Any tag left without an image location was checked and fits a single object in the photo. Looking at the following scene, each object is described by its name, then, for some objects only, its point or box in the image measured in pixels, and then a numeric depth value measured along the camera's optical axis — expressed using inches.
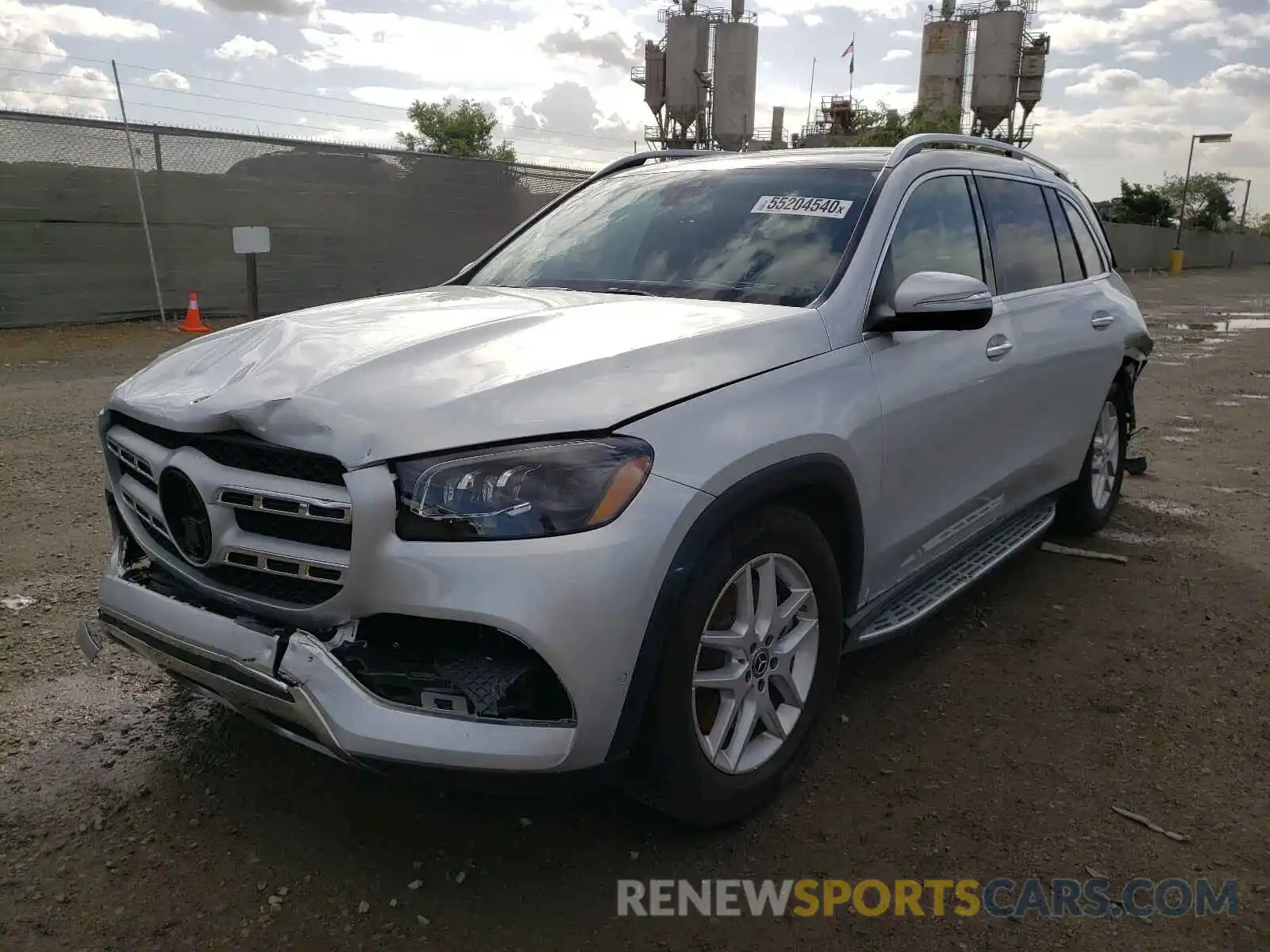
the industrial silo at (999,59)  2193.7
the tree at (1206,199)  2903.1
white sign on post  365.4
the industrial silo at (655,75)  2396.7
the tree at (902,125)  1953.9
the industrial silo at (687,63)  2299.5
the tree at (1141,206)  2433.6
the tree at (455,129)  2628.0
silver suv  79.6
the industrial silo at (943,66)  2253.9
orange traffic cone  510.3
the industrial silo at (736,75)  2245.3
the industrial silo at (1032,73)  2202.3
